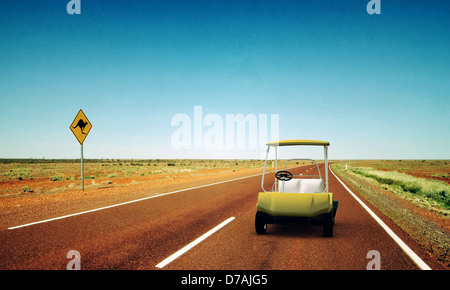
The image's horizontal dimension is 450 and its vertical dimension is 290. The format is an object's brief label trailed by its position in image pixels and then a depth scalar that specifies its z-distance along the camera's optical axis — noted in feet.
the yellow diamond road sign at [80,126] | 41.55
